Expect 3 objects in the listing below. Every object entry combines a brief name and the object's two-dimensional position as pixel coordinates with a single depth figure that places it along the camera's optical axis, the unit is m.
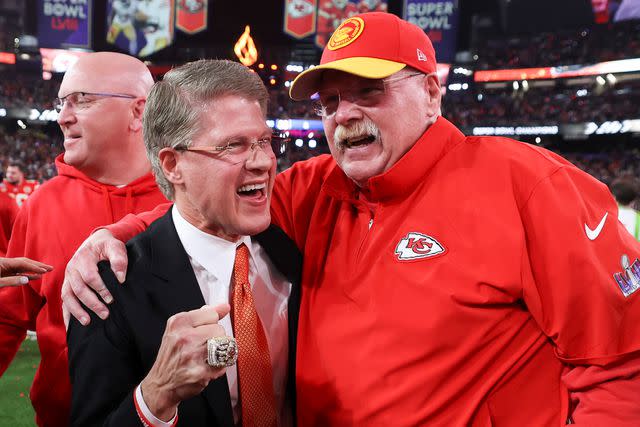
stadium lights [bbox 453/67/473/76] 33.28
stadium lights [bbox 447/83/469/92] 33.94
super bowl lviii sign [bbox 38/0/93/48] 23.31
